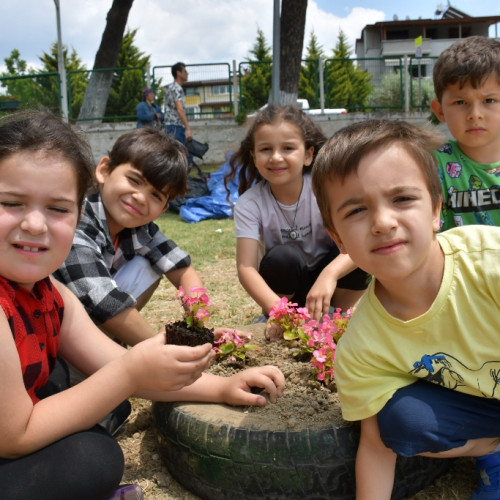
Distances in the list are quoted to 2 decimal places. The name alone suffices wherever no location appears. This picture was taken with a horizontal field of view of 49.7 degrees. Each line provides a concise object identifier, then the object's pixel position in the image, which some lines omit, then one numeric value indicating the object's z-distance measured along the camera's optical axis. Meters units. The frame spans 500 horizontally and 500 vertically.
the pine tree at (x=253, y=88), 17.03
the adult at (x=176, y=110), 10.04
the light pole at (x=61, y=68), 12.55
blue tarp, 7.93
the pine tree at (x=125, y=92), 15.63
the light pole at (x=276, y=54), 9.00
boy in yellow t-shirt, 1.41
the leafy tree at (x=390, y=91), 17.11
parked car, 15.81
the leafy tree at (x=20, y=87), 13.30
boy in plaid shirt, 2.15
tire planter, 1.50
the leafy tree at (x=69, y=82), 13.48
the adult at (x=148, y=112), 10.85
